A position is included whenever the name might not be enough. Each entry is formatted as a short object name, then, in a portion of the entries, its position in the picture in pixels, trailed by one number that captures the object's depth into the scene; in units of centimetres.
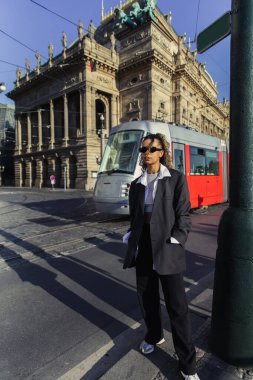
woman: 221
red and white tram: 878
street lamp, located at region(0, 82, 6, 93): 1376
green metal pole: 215
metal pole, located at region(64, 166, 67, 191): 4102
